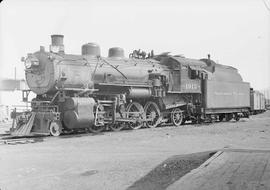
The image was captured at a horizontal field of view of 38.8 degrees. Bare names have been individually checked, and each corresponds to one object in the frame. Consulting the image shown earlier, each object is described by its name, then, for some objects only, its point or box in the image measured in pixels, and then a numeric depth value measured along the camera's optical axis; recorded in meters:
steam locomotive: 13.98
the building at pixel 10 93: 29.92
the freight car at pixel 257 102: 28.39
